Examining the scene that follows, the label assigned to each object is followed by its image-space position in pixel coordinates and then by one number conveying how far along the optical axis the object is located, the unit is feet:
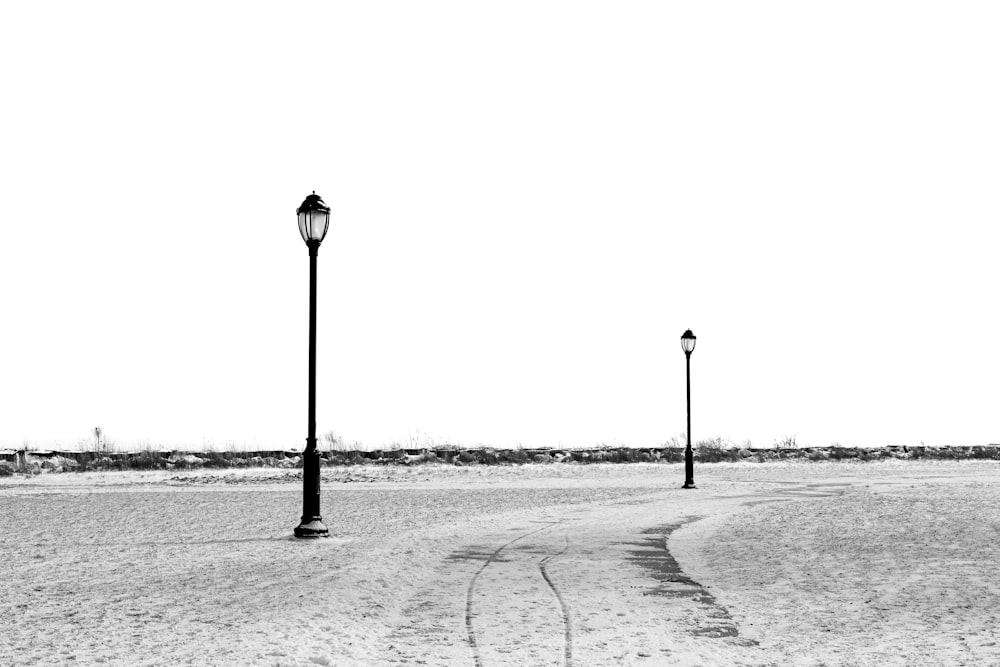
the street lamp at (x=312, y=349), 46.09
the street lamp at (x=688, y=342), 94.83
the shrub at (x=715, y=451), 140.56
